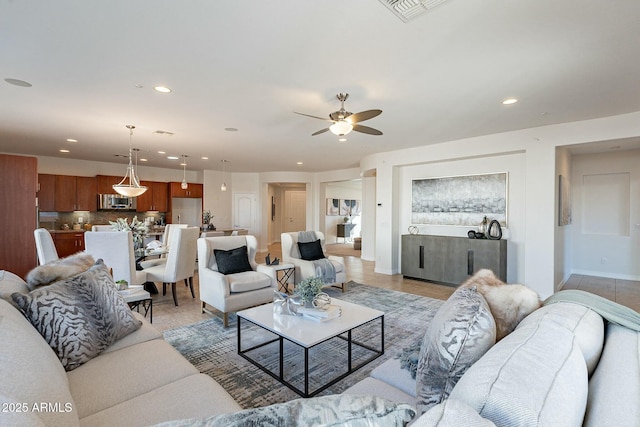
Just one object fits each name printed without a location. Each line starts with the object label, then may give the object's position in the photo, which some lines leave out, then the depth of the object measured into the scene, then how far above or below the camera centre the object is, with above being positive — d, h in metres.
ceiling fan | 3.03 +0.99
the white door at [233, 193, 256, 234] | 9.56 +0.04
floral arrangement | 4.30 -0.27
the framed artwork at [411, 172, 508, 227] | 5.18 +0.25
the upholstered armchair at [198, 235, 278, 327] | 3.42 -0.80
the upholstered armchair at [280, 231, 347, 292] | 4.61 -0.72
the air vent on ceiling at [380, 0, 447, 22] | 1.82 +1.31
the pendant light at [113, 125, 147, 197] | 4.89 +0.40
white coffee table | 2.16 -0.91
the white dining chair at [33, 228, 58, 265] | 3.56 -0.41
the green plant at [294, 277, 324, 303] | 2.60 -0.68
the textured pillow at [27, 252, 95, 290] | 1.87 -0.40
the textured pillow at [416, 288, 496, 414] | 1.11 -0.52
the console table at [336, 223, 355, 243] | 11.45 -0.69
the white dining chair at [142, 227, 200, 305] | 4.07 -0.69
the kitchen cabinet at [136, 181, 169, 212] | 8.09 +0.40
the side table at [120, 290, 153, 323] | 2.56 -0.75
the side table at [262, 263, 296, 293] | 4.33 -1.02
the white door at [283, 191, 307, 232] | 11.85 +0.06
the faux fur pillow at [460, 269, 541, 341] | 1.37 -0.44
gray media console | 4.83 -0.79
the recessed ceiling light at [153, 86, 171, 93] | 3.13 +1.33
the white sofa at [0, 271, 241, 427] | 0.86 -0.84
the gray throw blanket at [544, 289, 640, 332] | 1.22 -0.43
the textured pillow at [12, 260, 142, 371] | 1.51 -0.58
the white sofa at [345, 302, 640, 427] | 0.66 -0.45
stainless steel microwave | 7.46 +0.26
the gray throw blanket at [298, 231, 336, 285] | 4.46 -0.89
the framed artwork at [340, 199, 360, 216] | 11.57 +0.26
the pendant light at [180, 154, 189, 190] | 7.16 +1.33
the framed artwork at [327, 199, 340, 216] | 10.87 +0.21
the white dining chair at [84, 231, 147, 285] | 3.56 -0.46
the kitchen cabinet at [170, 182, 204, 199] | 8.62 +0.65
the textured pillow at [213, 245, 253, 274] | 3.79 -0.64
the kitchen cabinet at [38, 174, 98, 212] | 6.70 +0.45
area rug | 2.18 -1.31
